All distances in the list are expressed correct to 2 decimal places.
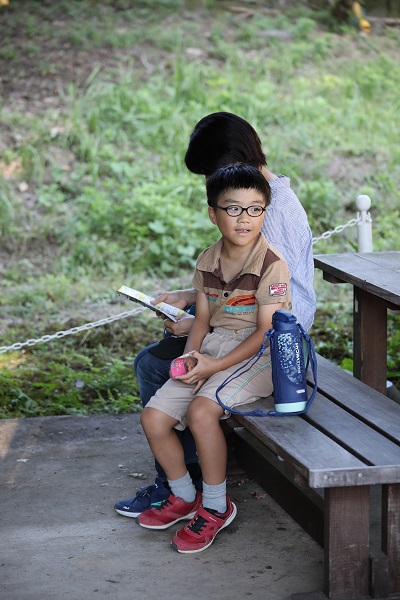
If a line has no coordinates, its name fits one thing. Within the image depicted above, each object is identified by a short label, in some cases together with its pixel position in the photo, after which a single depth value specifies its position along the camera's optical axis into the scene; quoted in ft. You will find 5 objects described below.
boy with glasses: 18.85
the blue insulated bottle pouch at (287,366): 17.72
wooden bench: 15.46
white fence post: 27.26
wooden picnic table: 24.04
